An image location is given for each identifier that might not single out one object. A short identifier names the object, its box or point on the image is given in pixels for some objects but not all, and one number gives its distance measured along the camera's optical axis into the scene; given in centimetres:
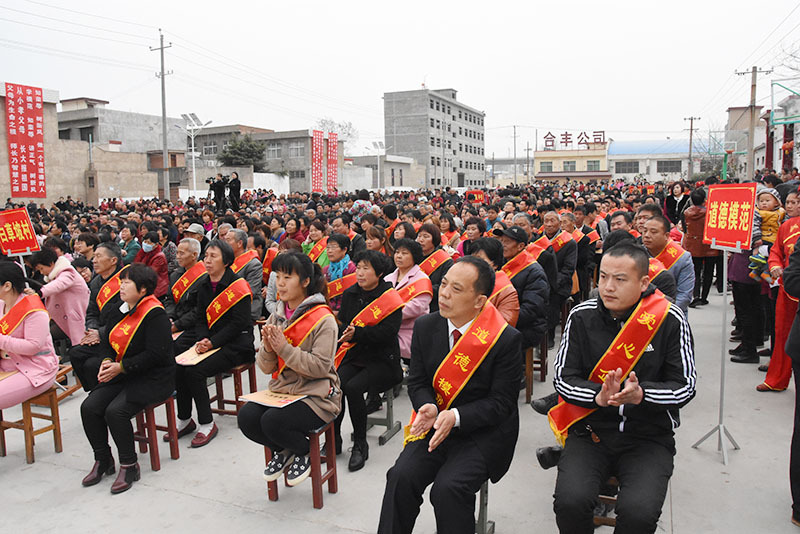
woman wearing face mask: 630
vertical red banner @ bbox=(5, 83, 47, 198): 2095
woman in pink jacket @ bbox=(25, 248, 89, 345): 519
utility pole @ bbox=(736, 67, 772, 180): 2161
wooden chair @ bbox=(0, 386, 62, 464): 395
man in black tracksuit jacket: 237
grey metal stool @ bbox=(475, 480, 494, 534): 281
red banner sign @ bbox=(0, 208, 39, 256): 603
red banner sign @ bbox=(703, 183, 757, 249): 374
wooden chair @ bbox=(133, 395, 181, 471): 378
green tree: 3475
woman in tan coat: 315
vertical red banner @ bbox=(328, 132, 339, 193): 3575
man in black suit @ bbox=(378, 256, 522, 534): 246
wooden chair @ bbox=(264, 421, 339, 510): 320
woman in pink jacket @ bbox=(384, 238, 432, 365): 438
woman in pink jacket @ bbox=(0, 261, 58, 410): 393
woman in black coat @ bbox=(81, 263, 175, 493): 362
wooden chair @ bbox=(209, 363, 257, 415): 449
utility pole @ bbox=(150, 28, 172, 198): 2225
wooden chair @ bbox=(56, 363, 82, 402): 483
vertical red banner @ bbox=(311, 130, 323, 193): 3516
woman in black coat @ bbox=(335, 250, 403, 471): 374
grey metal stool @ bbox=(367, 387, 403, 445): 418
